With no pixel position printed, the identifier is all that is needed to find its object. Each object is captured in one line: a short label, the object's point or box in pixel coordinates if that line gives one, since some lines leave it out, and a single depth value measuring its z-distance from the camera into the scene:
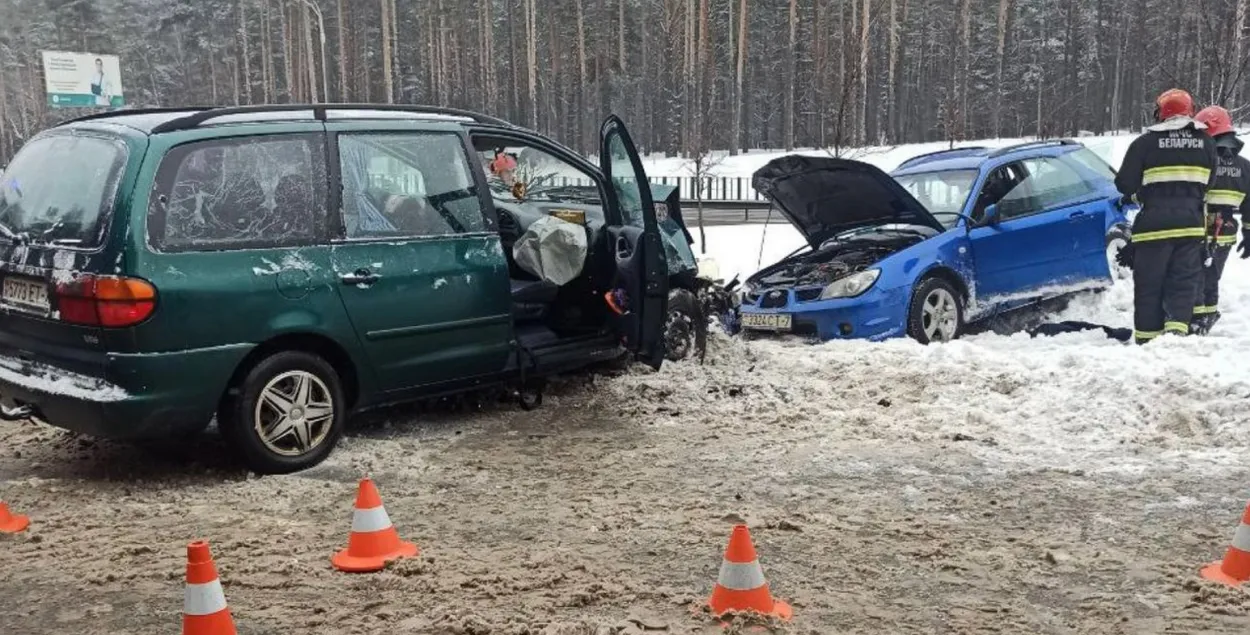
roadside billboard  34.62
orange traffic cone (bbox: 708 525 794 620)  2.99
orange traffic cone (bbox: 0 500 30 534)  3.94
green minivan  4.29
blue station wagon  7.86
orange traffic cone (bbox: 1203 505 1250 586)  3.30
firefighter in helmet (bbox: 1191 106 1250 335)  8.00
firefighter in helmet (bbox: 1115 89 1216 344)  7.22
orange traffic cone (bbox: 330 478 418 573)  3.55
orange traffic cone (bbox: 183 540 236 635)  2.65
